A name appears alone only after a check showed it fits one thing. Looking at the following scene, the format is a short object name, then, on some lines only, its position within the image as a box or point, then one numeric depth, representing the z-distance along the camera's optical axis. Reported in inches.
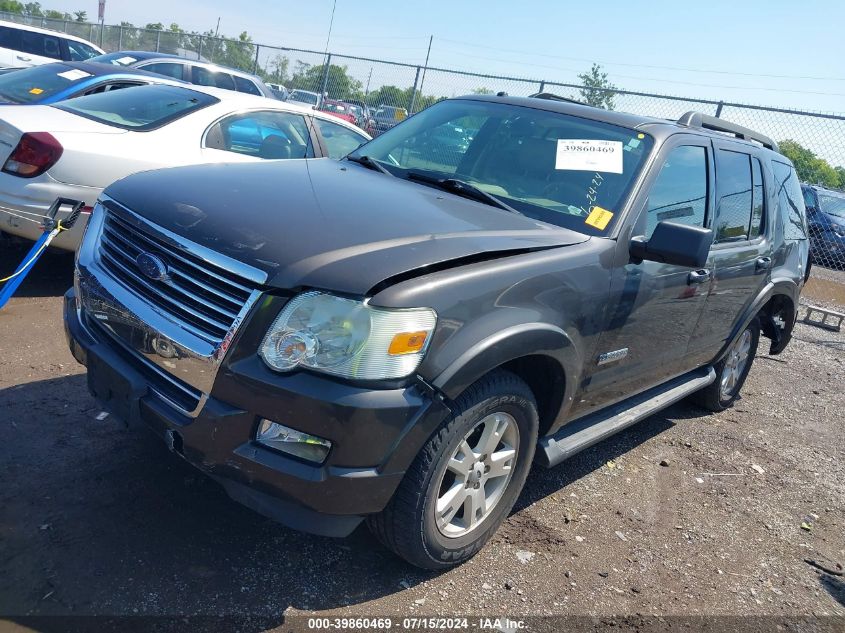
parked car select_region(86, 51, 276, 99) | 536.7
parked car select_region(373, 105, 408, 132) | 612.8
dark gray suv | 96.0
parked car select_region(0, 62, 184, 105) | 275.0
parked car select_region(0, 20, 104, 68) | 634.8
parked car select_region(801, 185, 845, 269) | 564.1
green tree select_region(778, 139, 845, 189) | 486.3
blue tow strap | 152.5
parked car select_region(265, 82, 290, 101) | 784.9
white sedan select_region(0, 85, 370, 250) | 198.5
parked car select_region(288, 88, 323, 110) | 845.8
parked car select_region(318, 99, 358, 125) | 677.3
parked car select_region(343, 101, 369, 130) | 652.7
